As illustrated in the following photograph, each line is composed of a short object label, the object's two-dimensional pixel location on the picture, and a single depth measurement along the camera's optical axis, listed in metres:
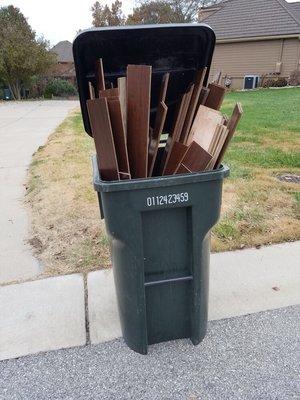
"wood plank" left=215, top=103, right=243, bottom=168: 1.88
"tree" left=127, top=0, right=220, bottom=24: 38.50
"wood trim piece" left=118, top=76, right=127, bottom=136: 1.83
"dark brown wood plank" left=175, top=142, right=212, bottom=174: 1.81
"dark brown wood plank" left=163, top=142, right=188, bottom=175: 1.91
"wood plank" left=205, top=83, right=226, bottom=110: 2.11
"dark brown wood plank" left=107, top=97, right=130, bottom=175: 1.71
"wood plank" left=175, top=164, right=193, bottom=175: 1.86
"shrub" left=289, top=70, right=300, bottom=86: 22.06
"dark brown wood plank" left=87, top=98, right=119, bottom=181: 1.68
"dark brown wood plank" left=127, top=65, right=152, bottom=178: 1.80
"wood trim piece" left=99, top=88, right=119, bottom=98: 1.75
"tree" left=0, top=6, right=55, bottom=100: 27.66
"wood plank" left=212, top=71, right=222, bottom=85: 2.33
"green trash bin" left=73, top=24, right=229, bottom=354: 1.78
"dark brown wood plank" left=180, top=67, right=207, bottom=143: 2.08
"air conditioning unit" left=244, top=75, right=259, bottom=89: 23.95
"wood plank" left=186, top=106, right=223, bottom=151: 1.93
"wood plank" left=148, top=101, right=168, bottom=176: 1.97
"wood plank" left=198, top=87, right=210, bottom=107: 2.16
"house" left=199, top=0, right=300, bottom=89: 23.41
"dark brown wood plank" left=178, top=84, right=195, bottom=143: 2.09
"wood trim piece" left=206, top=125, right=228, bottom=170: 1.87
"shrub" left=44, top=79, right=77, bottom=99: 31.66
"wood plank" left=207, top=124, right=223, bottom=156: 1.87
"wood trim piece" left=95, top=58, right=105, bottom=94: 1.95
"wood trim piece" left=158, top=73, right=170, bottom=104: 2.05
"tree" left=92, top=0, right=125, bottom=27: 47.47
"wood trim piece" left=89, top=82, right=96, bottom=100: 1.94
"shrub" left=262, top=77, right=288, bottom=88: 22.64
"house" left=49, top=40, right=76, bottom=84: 37.83
